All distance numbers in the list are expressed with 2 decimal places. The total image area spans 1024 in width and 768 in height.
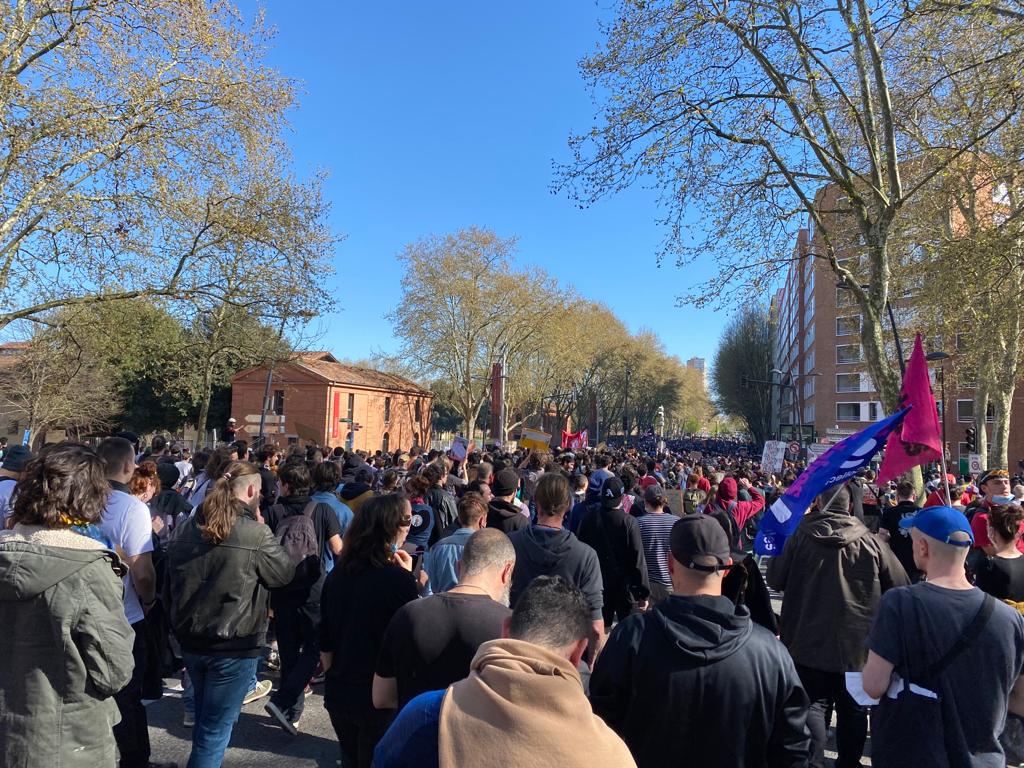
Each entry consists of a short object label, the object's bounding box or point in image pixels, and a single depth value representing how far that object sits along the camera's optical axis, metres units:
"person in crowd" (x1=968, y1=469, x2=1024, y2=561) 5.53
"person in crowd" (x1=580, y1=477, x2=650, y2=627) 5.53
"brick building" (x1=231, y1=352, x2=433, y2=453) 44.09
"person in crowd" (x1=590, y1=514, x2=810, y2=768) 2.07
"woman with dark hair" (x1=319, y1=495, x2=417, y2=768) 2.99
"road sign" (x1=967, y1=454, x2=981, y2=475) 19.03
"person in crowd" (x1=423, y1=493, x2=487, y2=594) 3.89
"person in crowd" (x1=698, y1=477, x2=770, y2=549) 9.09
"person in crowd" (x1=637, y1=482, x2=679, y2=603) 5.96
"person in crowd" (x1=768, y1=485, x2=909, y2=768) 3.75
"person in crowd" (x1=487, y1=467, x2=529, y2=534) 5.58
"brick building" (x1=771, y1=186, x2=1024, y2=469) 26.30
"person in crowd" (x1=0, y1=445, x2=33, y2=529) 4.09
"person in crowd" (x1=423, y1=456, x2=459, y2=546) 6.85
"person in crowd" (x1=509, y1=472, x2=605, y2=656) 4.00
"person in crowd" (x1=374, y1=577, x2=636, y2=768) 1.26
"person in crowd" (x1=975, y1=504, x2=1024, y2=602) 3.74
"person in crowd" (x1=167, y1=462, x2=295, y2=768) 3.37
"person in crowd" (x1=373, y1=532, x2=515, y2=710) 2.48
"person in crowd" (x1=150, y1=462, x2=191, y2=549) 5.44
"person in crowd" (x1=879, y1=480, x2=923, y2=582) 6.51
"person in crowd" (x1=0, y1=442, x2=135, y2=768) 2.28
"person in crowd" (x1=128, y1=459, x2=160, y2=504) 4.79
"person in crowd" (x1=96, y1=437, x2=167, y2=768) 3.38
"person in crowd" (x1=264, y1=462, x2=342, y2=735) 4.57
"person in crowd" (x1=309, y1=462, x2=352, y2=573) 5.16
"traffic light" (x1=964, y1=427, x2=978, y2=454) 21.02
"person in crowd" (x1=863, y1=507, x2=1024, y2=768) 2.50
